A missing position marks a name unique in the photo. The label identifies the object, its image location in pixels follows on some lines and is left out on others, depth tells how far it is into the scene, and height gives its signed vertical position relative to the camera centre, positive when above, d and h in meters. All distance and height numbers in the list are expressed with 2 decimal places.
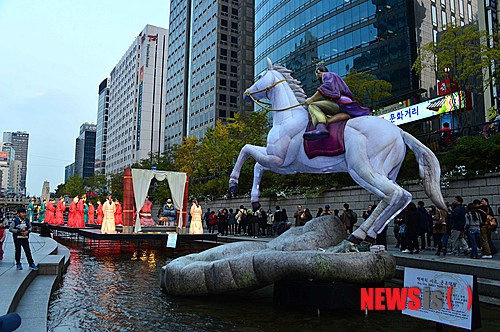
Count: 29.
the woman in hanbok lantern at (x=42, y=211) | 32.38 +0.14
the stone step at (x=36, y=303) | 5.39 -1.38
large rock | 6.87 -0.85
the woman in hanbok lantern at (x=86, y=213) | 30.28 +0.00
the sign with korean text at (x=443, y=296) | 4.49 -0.89
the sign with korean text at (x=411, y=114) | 26.81 +6.57
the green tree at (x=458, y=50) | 20.52 +8.30
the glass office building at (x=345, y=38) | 36.50 +17.08
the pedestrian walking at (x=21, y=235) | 8.85 -0.47
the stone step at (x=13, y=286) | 5.72 -1.18
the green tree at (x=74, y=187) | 84.62 +5.49
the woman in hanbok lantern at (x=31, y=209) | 28.77 +0.29
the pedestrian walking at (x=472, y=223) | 11.85 -0.22
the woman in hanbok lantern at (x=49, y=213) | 28.87 +0.02
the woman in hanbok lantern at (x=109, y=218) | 19.20 -0.20
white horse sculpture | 7.46 +1.06
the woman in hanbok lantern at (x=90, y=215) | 30.93 -0.11
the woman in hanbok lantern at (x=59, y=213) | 28.84 +0.03
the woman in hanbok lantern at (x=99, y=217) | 28.77 -0.24
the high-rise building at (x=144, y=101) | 105.97 +29.08
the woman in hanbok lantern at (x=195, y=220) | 20.03 -0.28
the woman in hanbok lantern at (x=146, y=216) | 22.93 -0.12
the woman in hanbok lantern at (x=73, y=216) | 26.42 -0.16
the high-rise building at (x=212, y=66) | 70.88 +26.09
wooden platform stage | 16.72 -0.95
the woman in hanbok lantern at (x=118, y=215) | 25.98 -0.08
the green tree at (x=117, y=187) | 57.75 +3.65
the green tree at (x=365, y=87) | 28.14 +8.55
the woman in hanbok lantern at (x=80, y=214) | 26.25 -0.06
